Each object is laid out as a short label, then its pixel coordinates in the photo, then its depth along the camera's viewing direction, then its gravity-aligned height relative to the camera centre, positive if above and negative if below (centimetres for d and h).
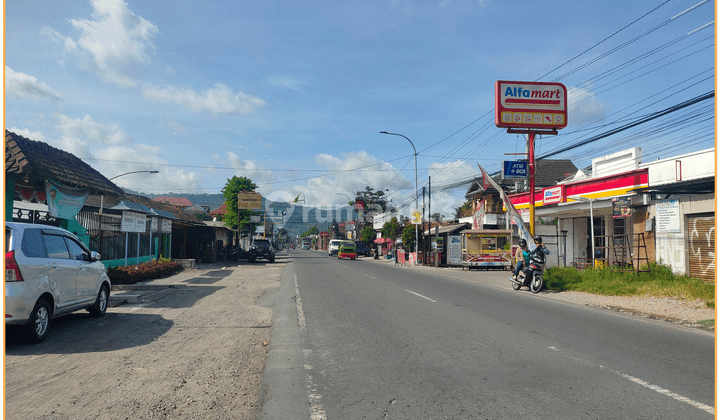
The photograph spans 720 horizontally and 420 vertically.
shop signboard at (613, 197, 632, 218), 1820 +108
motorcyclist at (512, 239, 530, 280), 1538 -81
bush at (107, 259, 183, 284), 1595 -153
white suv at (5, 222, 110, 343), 663 -73
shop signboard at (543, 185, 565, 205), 2423 +209
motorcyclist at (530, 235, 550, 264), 1555 -60
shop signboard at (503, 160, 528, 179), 2112 +293
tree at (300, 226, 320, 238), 17972 +69
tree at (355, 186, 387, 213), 9281 +665
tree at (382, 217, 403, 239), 5646 +63
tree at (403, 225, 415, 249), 4356 -25
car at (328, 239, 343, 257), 6794 -205
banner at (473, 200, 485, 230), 3581 +113
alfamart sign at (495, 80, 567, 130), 2003 +554
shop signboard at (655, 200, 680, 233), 1658 +70
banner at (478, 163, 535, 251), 1690 +60
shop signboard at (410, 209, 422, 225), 3809 +141
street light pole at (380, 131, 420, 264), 3847 +263
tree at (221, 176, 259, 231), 4931 +392
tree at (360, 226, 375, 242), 7350 -15
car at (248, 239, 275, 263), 3645 -144
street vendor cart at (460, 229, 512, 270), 2961 -104
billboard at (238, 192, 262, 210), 4509 +306
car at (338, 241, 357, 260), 5116 -197
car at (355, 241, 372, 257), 6912 -252
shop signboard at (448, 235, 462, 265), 3456 -122
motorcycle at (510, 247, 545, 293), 1535 -127
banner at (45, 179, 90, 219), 1353 +99
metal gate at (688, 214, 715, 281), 1538 -37
